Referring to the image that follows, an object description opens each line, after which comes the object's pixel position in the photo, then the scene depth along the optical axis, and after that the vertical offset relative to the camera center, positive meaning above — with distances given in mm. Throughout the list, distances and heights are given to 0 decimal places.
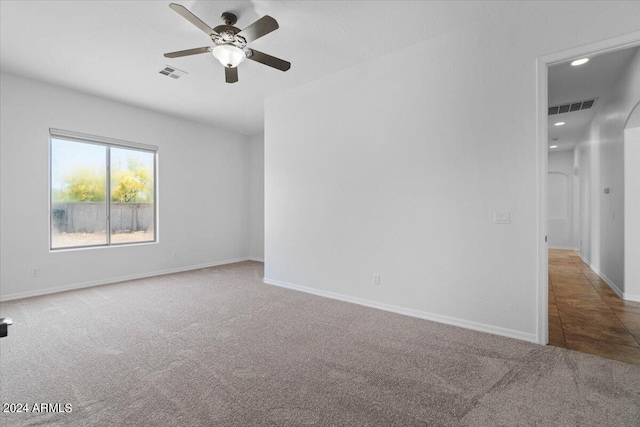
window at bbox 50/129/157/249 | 4578 +341
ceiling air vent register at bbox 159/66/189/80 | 3918 +1823
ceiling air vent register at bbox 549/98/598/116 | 4863 +1739
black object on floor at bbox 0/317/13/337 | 1095 -400
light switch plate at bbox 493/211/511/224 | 2838 -46
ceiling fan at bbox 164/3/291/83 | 2508 +1509
